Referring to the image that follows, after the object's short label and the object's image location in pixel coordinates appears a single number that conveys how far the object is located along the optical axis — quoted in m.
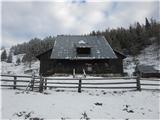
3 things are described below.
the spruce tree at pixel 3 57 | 76.01
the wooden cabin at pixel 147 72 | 22.18
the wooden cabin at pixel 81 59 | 17.46
